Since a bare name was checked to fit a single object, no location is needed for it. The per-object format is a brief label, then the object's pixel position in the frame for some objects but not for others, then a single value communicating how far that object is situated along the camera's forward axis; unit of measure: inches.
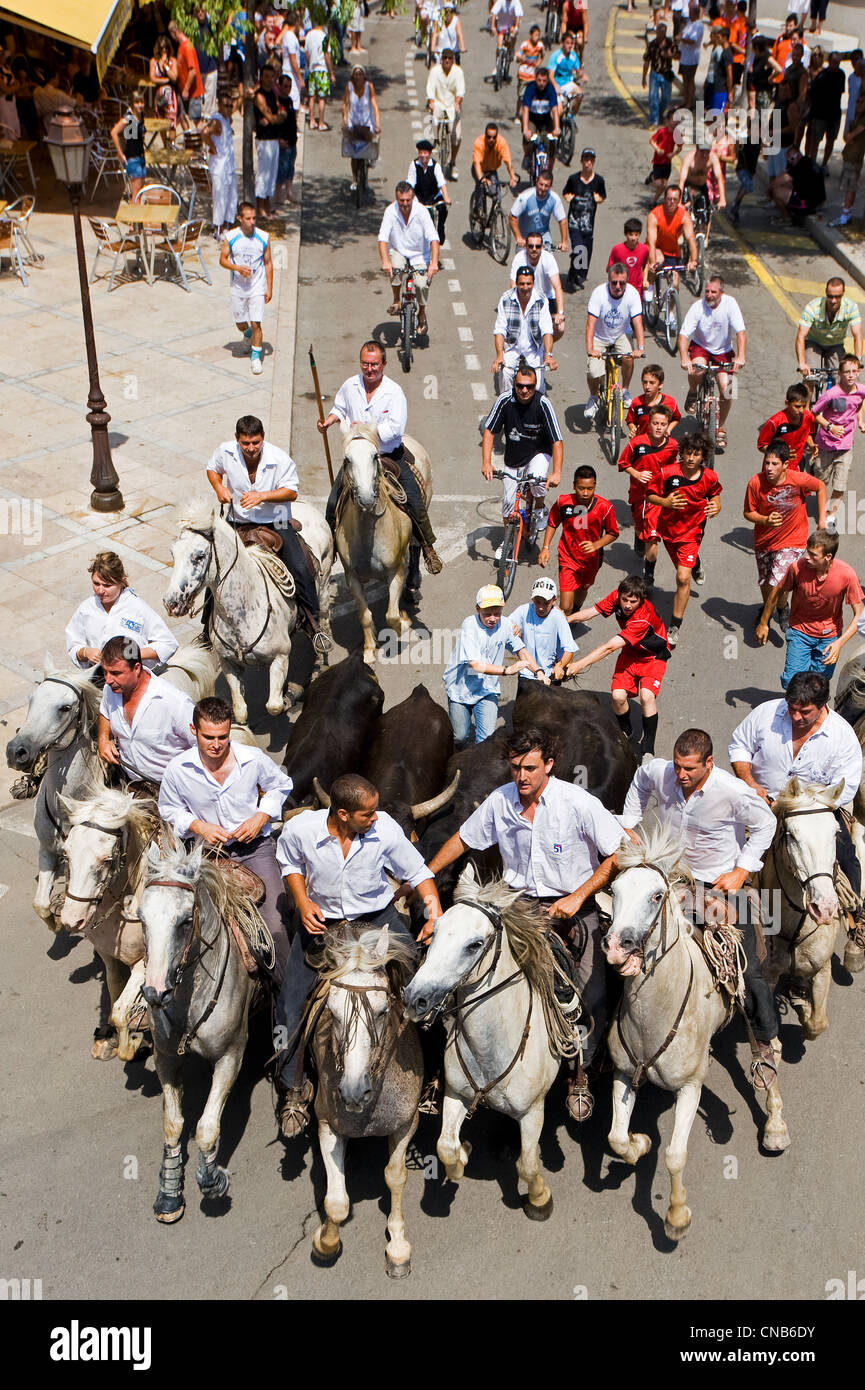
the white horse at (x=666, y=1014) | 242.1
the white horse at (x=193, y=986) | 235.0
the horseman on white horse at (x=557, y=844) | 264.1
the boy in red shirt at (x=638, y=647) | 383.2
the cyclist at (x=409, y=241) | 681.6
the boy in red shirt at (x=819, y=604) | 384.5
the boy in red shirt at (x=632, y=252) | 656.4
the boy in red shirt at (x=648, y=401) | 496.1
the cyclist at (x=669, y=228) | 700.0
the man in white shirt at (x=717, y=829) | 273.6
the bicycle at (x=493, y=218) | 838.5
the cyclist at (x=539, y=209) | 732.0
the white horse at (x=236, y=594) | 360.8
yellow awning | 739.4
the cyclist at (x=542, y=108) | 914.7
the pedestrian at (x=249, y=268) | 668.1
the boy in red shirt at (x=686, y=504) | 457.7
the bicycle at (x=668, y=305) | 710.5
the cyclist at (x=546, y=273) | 613.3
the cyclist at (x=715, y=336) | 572.1
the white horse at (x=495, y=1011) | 223.0
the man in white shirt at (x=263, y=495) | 414.6
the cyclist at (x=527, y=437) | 487.2
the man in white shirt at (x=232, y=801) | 281.0
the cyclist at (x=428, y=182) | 774.5
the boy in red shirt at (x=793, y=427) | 490.0
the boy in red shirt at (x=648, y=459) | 477.1
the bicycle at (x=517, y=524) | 500.4
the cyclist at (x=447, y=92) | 945.5
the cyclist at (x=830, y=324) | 549.6
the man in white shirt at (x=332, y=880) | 260.7
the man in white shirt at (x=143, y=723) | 304.7
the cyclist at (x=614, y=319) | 591.2
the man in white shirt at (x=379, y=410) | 451.2
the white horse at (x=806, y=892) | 271.0
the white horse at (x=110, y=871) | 257.6
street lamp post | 496.4
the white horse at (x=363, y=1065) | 229.3
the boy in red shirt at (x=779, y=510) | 455.8
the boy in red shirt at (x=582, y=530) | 444.5
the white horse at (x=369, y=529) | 414.0
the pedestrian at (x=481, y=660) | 371.2
